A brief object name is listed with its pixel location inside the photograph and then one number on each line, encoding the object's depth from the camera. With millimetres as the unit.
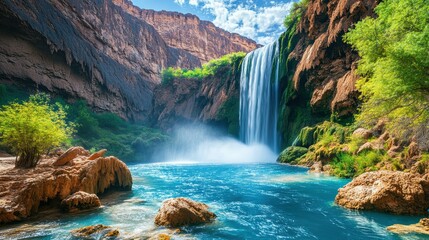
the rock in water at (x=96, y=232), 6408
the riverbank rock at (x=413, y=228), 6429
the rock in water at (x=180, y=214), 7310
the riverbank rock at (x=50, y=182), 7895
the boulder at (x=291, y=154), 25595
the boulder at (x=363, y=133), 17825
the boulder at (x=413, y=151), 12630
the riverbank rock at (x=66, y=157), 11648
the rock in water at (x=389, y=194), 8164
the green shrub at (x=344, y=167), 15961
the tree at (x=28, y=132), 10758
